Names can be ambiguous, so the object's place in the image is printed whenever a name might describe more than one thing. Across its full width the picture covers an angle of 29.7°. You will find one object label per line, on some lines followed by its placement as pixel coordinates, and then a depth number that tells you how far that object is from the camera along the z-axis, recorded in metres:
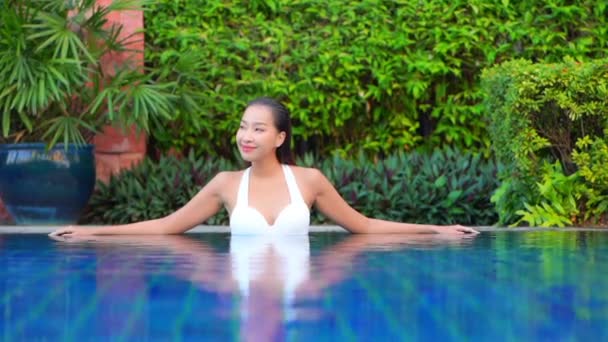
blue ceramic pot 10.04
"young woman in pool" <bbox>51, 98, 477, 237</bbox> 6.47
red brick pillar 10.90
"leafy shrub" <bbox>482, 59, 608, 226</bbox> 8.94
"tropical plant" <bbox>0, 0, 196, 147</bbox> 9.86
